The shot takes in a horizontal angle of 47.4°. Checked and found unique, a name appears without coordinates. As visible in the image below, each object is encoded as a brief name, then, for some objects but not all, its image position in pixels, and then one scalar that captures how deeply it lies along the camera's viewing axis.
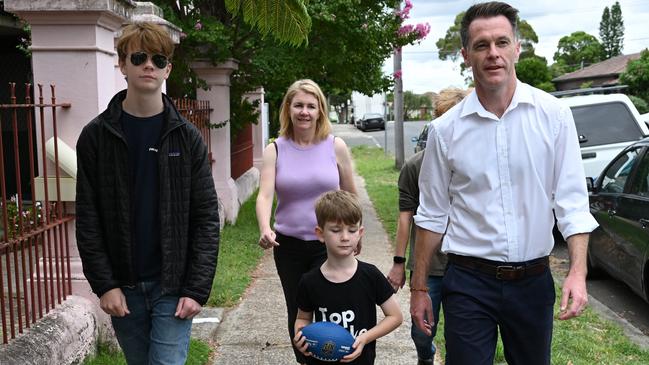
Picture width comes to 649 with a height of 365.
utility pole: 20.33
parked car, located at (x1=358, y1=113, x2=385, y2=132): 55.62
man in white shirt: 2.99
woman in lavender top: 4.07
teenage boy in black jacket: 3.00
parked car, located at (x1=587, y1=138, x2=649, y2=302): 6.26
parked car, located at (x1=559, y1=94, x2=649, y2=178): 10.36
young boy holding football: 3.31
